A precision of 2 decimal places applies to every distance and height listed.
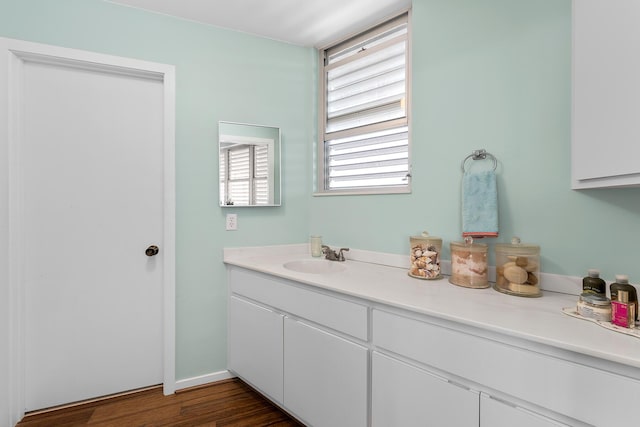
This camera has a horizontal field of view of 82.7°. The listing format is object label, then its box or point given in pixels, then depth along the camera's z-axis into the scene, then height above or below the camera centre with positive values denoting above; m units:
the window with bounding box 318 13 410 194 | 2.34 +0.69
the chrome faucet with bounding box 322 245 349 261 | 2.50 -0.30
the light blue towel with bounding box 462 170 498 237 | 1.70 +0.03
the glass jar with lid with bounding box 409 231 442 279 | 1.83 -0.23
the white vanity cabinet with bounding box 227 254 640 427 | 0.98 -0.53
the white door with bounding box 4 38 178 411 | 2.14 -0.10
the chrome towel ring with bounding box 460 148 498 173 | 1.77 +0.28
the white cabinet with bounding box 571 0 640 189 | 1.06 +0.38
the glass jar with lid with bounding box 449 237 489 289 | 1.64 -0.24
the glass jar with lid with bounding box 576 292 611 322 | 1.15 -0.31
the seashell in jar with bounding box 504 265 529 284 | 1.49 -0.26
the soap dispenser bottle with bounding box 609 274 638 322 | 1.11 -0.24
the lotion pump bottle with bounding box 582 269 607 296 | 1.27 -0.25
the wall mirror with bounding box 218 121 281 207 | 2.59 +0.34
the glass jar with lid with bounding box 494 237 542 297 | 1.49 -0.24
